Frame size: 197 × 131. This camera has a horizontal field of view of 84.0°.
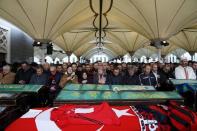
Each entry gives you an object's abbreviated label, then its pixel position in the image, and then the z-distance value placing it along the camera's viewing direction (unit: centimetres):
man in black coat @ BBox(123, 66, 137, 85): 334
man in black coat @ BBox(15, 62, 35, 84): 382
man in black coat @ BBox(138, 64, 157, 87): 331
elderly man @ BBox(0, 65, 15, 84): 365
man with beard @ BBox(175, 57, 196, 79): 354
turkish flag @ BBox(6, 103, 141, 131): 139
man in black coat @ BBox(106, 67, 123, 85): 319
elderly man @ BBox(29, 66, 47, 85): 346
